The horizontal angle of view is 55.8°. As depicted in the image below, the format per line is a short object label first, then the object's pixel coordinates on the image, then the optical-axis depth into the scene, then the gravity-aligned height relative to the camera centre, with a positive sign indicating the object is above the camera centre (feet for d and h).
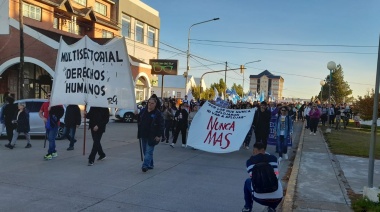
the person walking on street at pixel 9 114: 38.17 -2.74
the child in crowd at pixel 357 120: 103.16 -5.55
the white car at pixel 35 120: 45.52 -3.86
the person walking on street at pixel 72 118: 38.42 -2.94
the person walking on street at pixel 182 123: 43.14 -3.39
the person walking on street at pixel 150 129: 27.07 -2.67
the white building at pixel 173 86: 255.09 +6.01
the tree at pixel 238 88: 402.72 +10.18
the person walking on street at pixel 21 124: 37.19 -3.64
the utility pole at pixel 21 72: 71.13 +3.34
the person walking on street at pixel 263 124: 39.14 -2.87
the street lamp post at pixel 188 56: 120.06 +13.01
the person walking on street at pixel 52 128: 30.73 -3.25
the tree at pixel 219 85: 324.09 +10.06
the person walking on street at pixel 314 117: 63.93 -3.16
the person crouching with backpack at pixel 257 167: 16.25 -3.50
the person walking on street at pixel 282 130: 37.17 -3.37
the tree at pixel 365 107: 100.63 -1.61
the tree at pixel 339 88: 287.89 +10.00
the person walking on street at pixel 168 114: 48.24 -2.68
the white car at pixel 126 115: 81.20 -5.05
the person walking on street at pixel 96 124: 29.01 -2.65
